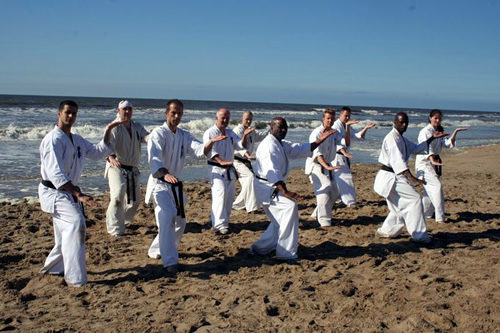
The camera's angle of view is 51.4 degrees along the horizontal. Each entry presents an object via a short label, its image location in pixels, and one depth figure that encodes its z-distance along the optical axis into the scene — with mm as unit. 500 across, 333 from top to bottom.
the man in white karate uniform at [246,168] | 8609
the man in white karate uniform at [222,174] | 7297
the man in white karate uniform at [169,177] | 5422
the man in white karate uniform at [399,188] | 6684
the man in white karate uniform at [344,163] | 8734
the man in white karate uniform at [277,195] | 5742
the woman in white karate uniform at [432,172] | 7828
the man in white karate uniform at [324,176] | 7582
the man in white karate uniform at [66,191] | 4816
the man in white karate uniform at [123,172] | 7000
